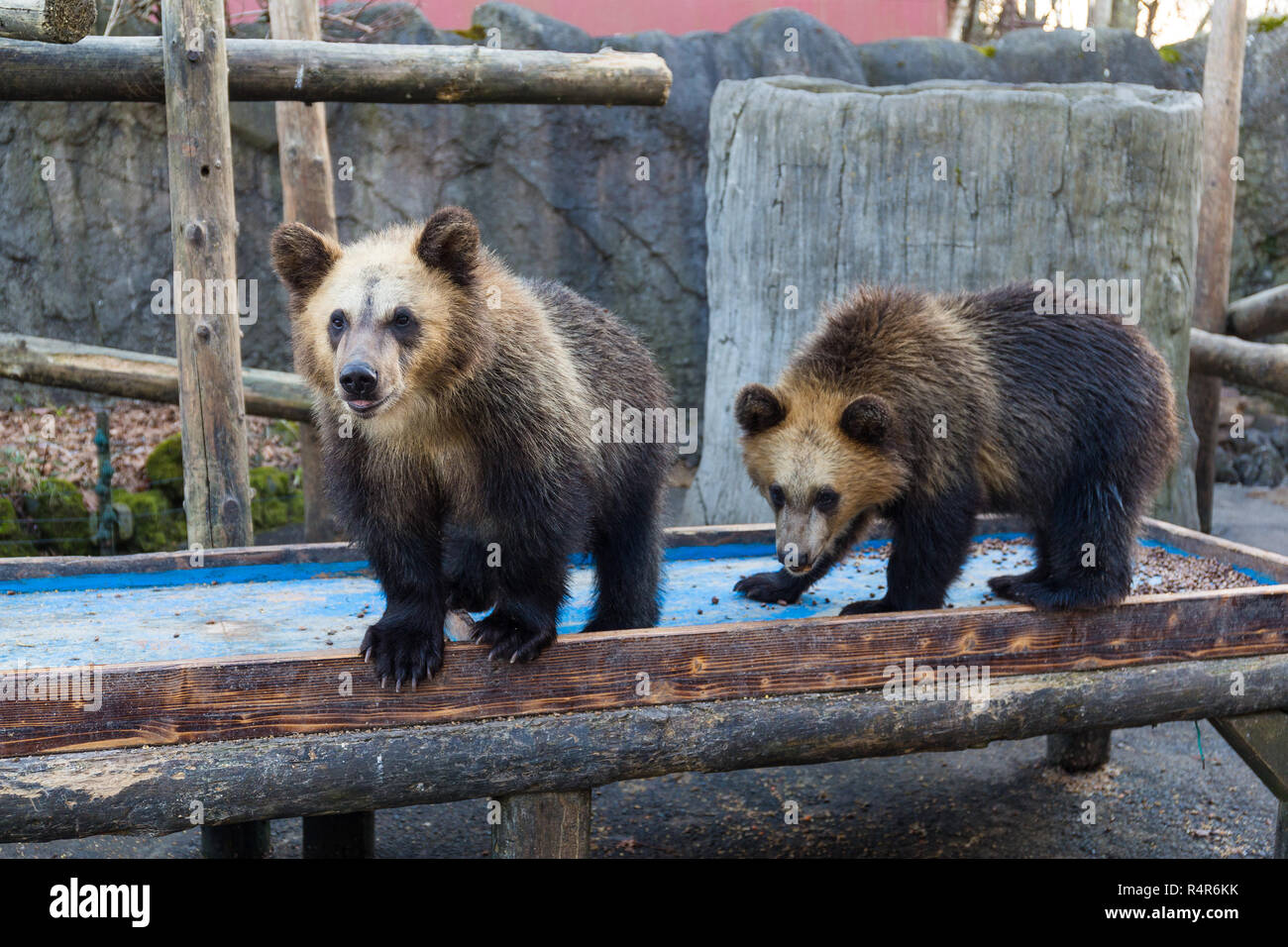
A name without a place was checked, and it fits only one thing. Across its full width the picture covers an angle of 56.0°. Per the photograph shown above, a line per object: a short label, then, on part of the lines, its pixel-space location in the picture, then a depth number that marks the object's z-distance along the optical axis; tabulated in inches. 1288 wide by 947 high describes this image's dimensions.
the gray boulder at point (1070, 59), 397.7
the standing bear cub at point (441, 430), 124.0
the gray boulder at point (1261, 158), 408.5
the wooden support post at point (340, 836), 186.5
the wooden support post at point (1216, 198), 304.8
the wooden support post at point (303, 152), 257.4
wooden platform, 114.7
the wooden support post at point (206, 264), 189.0
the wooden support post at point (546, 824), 134.0
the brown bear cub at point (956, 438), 148.9
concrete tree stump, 215.5
